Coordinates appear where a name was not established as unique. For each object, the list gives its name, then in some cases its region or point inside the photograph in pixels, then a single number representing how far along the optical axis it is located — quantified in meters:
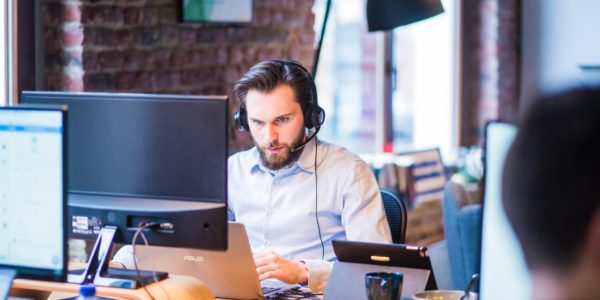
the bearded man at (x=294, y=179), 2.68
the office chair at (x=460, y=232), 3.57
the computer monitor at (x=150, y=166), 1.91
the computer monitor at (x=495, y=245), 1.54
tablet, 2.06
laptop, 2.14
